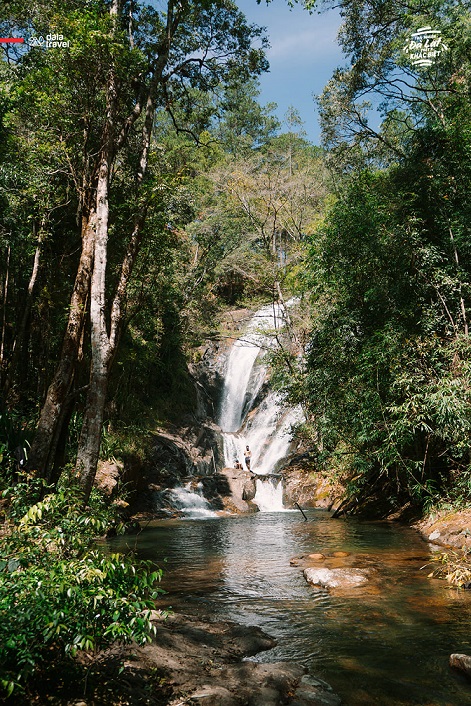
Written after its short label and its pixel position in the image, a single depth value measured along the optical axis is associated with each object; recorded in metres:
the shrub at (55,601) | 2.60
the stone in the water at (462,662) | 4.21
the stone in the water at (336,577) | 7.35
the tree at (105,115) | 7.49
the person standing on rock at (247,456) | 24.62
